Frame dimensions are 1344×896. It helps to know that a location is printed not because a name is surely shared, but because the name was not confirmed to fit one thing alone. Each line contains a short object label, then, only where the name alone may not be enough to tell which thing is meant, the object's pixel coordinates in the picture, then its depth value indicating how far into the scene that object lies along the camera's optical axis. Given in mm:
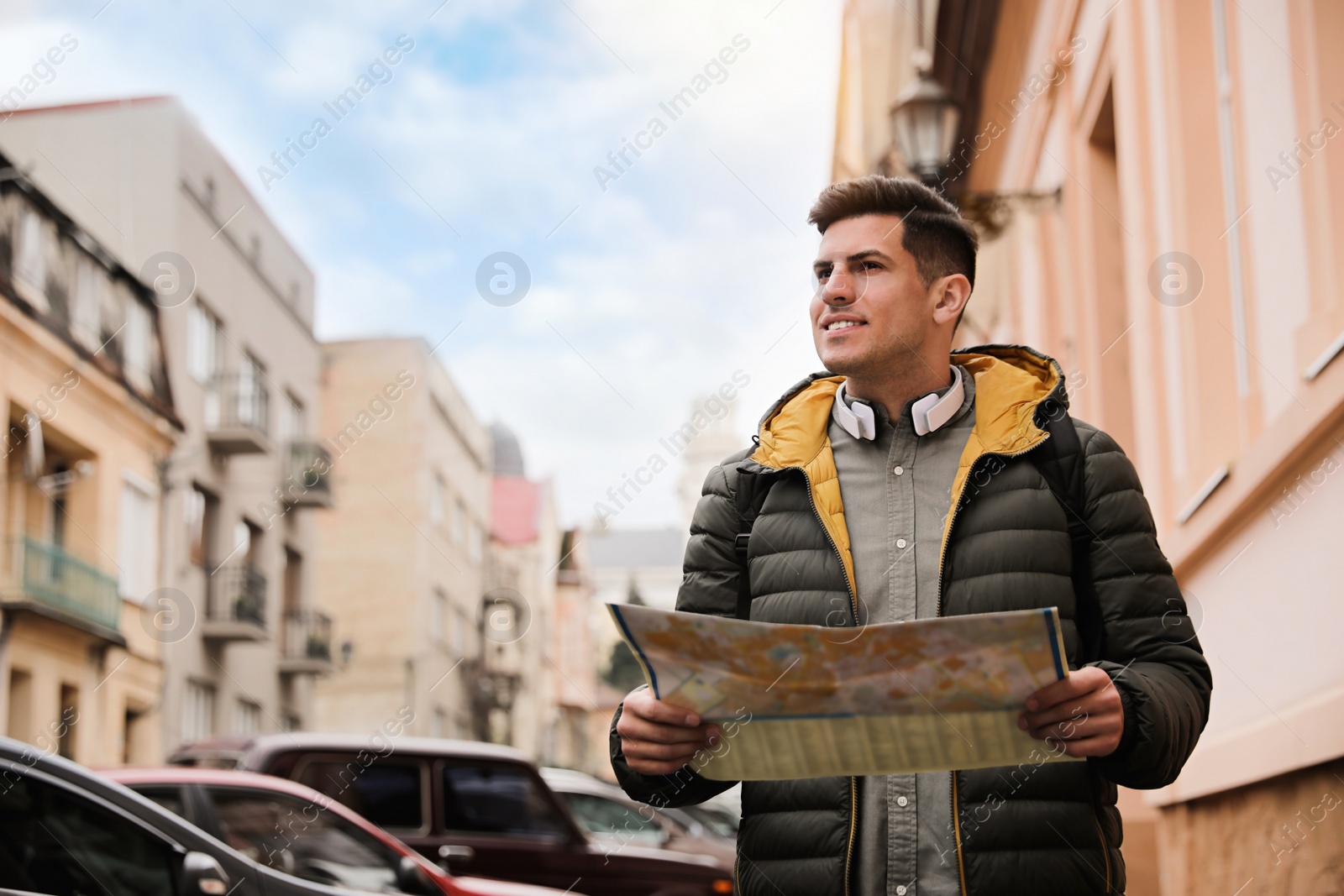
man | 2635
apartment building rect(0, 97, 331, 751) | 26922
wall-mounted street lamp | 10211
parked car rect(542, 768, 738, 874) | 13352
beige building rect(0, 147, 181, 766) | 21203
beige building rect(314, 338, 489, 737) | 41000
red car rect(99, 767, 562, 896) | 7434
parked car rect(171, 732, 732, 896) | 10516
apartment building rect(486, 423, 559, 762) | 48844
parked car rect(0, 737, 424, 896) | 5770
